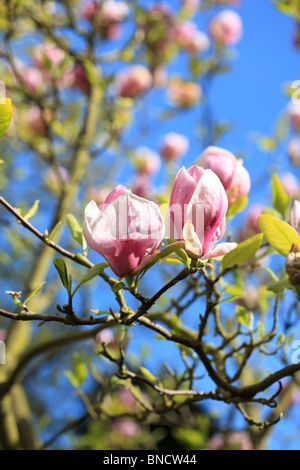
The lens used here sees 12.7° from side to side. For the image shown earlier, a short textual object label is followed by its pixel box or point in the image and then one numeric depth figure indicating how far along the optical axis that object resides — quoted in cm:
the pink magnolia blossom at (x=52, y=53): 297
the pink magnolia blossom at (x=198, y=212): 108
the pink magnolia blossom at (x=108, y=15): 312
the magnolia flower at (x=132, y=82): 329
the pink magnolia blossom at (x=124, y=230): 106
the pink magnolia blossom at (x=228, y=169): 121
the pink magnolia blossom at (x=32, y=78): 303
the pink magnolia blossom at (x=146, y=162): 381
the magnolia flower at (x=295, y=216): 119
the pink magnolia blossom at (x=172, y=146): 408
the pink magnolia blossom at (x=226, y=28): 343
